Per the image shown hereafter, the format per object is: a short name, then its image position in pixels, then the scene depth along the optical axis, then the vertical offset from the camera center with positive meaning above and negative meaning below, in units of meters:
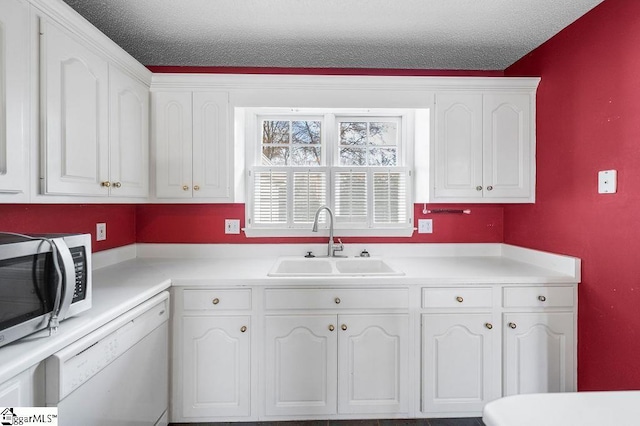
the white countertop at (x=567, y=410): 0.64 -0.42
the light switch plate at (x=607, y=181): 1.55 +0.15
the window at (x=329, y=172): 2.39 +0.29
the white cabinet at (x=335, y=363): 1.76 -0.84
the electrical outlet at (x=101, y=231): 1.99 -0.13
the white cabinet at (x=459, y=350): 1.79 -0.78
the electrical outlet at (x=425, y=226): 2.43 -0.11
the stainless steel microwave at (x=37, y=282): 0.92 -0.22
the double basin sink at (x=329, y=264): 2.28 -0.38
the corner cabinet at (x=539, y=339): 1.80 -0.72
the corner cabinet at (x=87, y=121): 1.25 +0.42
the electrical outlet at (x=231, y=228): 2.38 -0.13
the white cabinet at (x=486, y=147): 2.12 +0.42
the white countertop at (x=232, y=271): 1.07 -0.36
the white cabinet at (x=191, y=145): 2.05 +0.42
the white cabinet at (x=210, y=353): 1.74 -0.77
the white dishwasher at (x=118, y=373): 1.01 -0.62
